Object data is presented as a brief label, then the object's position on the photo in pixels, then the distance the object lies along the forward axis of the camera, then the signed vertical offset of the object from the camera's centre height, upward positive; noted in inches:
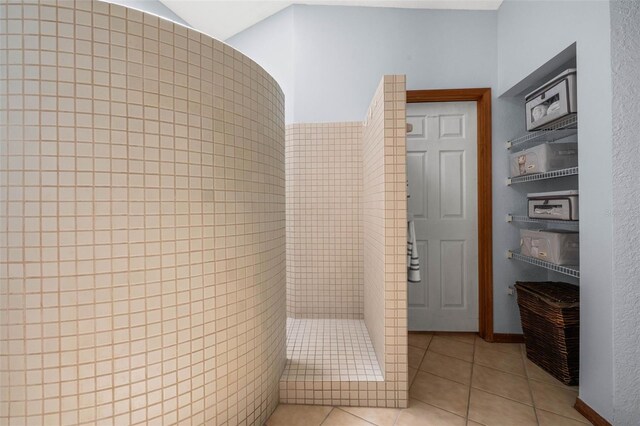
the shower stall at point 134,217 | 34.4 -0.7
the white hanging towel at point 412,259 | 71.5 -11.8
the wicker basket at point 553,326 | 65.2 -26.9
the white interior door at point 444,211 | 93.8 -0.8
